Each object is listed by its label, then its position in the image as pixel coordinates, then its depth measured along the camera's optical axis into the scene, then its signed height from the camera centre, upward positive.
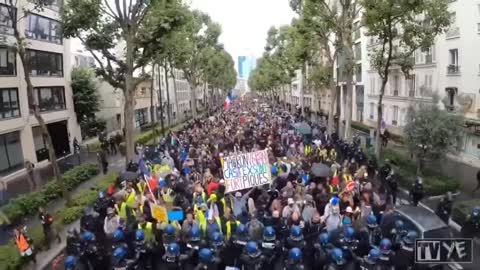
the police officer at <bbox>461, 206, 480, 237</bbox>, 11.18 -3.50
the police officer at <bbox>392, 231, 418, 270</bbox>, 8.40 -3.13
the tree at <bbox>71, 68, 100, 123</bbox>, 37.72 -0.56
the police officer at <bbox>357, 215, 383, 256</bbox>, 9.03 -3.05
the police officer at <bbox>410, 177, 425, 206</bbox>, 15.57 -3.72
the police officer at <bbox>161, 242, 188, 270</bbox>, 8.45 -3.04
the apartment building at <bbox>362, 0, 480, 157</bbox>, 27.17 +0.29
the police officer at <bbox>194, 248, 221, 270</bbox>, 8.16 -2.99
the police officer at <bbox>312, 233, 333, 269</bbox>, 8.49 -3.07
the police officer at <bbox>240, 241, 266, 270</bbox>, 8.18 -2.98
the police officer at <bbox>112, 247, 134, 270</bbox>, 8.18 -2.95
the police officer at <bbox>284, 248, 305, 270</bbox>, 7.93 -2.97
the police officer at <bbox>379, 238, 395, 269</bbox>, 7.92 -2.92
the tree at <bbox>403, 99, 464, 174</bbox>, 19.77 -2.35
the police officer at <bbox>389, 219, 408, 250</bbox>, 8.75 -2.96
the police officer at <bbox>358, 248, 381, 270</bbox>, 7.82 -2.98
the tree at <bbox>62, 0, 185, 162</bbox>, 22.50 +2.91
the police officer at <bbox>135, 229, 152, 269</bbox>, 8.87 -3.07
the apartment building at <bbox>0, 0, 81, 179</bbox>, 27.61 -0.30
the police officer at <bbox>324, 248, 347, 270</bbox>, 7.93 -3.01
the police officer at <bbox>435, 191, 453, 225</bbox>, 13.27 -3.66
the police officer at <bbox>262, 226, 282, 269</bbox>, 8.67 -3.03
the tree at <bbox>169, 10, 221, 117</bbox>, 42.09 +4.14
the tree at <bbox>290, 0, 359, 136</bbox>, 27.64 +3.36
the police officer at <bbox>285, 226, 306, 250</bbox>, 8.82 -2.90
